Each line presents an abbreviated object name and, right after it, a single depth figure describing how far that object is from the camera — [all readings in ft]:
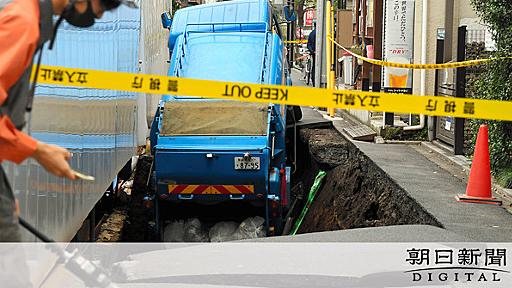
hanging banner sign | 56.44
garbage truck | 40.81
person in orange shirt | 10.78
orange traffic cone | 33.94
